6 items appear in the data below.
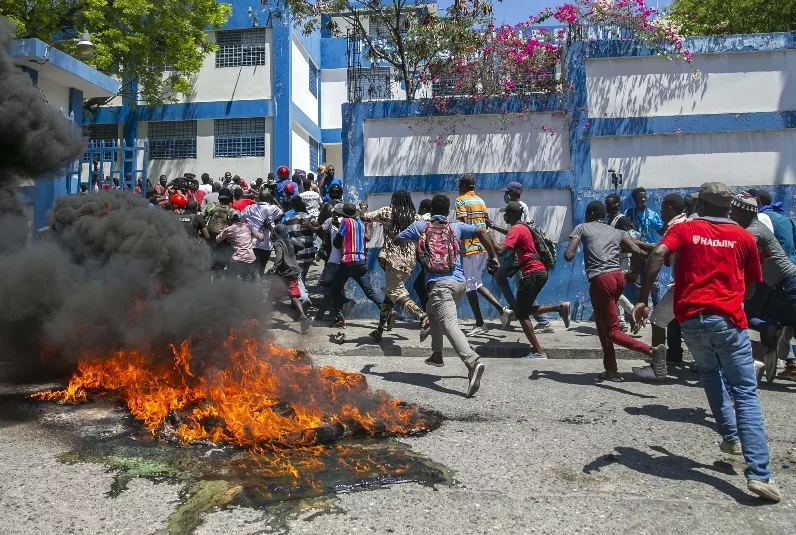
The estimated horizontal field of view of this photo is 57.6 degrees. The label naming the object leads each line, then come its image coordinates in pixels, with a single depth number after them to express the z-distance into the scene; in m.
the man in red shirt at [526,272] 7.87
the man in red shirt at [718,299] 4.14
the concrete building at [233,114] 22.22
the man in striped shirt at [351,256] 9.47
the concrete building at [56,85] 10.34
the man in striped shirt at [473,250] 9.45
